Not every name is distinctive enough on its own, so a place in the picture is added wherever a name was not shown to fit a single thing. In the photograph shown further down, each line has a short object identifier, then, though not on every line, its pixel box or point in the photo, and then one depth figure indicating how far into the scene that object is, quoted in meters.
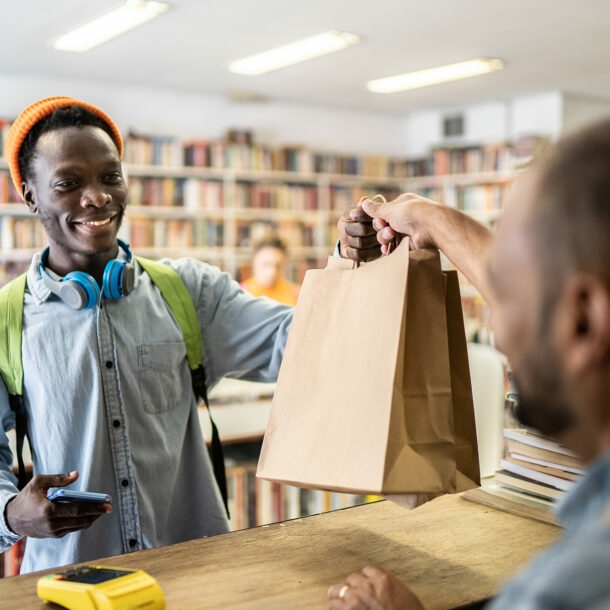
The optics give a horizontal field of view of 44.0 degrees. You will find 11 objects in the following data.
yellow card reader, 0.89
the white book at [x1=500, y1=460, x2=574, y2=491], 1.29
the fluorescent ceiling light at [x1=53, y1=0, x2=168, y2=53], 4.29
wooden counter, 0.97
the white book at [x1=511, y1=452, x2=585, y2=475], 1.28
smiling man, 1.37
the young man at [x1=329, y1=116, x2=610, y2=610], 0.50
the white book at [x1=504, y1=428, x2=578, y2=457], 1.30
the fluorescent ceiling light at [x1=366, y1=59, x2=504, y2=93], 5.76
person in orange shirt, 5.78
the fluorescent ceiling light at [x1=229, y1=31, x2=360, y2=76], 4.99
